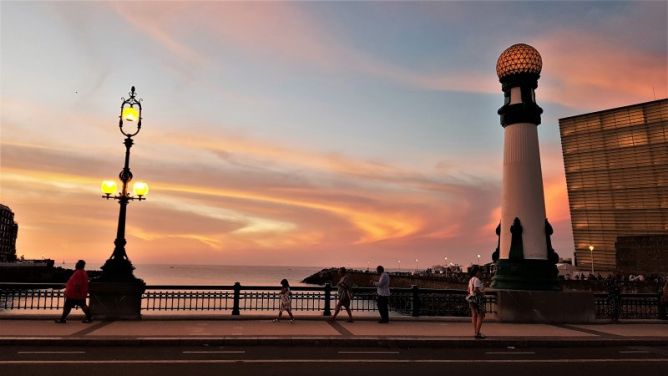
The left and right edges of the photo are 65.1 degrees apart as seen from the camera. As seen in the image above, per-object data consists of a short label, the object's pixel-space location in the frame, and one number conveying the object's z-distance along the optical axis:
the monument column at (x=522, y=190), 18.95
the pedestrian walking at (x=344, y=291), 16.56
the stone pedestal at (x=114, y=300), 15.91
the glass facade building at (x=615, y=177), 103.62
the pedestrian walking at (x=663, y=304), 19.58
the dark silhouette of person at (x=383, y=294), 16.36
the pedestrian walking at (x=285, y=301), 16.41
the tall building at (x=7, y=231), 182.19
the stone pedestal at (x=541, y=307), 17.64
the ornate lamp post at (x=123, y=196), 16.70
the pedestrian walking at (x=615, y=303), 18.82
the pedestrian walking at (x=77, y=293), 14.79
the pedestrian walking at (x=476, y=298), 13.55
